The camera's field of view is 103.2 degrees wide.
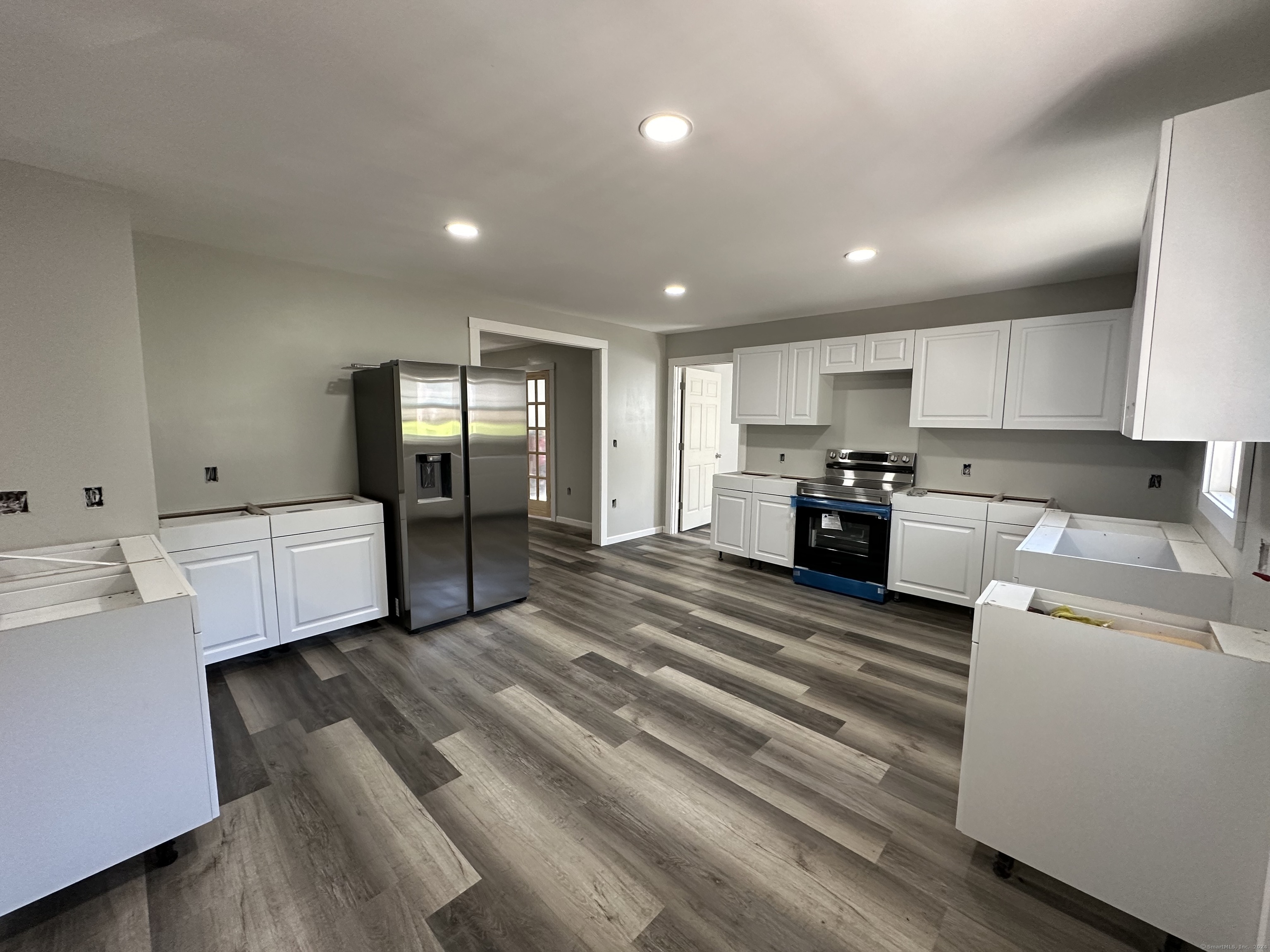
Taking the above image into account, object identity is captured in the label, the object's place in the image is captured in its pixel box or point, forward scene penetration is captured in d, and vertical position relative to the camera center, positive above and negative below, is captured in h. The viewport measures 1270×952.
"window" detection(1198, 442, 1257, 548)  1.84 -0.26
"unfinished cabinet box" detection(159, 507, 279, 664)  2.67 -0.82
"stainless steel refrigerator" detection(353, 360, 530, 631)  3.25 -0.36
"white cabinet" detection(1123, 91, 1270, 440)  1.17 +0.36
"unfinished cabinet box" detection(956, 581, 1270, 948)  1.22 -0.89
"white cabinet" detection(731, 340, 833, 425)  4.56 +0.40
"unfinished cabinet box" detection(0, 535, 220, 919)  1.36 -0.88
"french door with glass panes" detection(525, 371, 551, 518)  6.80 -0.17
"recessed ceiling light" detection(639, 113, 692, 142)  1.67 +1.02
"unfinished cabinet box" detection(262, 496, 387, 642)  2.99 -0.87
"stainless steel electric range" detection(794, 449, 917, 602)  4.01 -0.78
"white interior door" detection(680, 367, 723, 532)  6.34 -0.20
